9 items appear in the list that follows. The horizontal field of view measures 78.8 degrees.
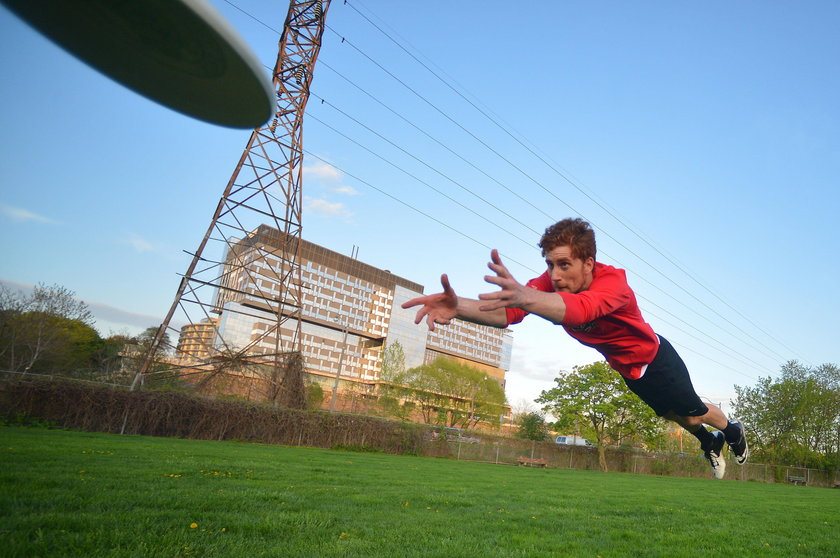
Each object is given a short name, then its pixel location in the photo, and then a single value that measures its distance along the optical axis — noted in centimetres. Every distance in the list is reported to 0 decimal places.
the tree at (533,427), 4657
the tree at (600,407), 3497
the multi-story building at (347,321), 8919
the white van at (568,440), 5769
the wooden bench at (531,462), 3149
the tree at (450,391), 6700
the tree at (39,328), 3006
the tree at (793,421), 3825
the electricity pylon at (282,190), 2208
